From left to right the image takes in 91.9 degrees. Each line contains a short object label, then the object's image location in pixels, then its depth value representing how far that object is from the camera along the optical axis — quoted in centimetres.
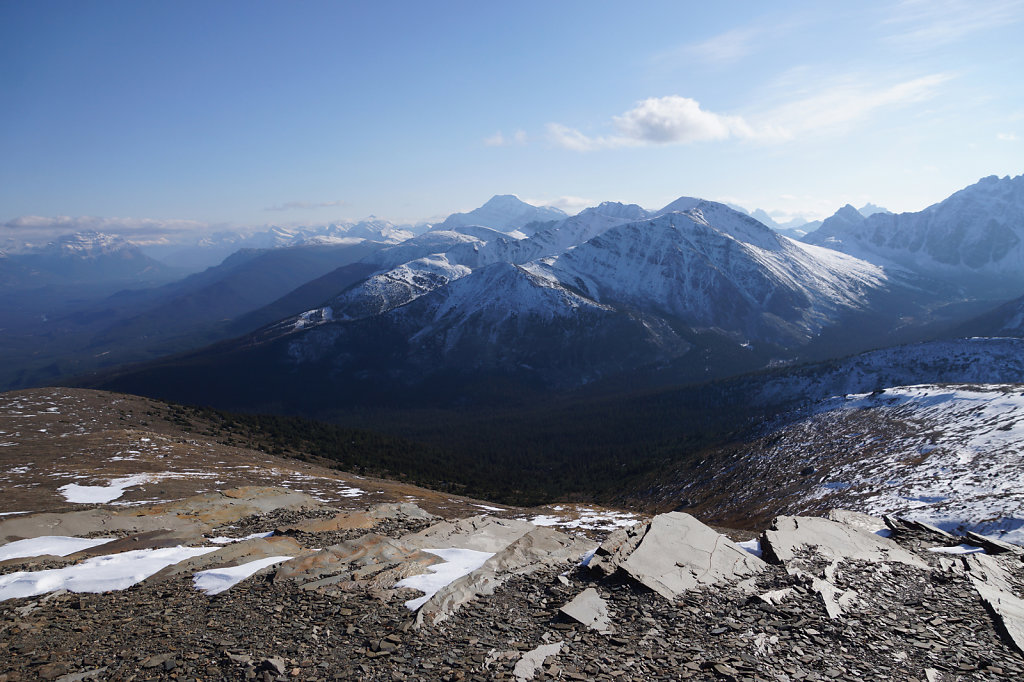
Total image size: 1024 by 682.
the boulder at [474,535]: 2205
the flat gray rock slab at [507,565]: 1508
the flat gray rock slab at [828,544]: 1927
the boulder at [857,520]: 2398
